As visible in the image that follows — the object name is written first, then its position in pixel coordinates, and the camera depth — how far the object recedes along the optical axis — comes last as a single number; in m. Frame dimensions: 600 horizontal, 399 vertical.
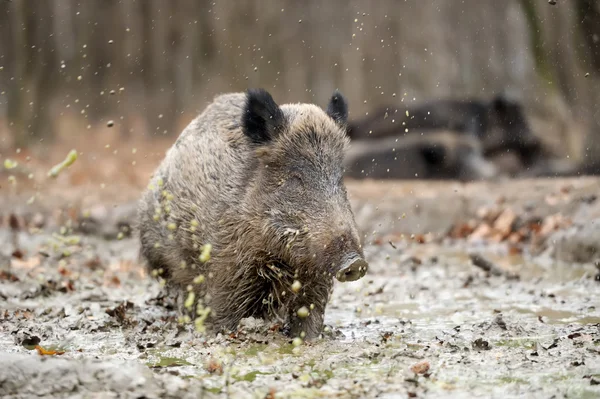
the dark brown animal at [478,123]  32.56
